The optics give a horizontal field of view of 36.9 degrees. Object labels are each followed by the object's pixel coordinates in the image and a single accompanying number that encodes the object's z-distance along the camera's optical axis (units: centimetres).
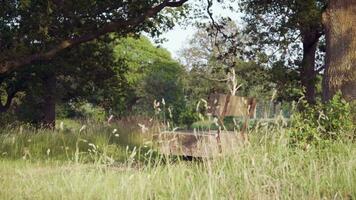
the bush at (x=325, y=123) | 679
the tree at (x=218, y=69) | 1816
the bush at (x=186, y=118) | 3534
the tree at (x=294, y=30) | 1645
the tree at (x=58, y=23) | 1437
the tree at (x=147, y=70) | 4388
